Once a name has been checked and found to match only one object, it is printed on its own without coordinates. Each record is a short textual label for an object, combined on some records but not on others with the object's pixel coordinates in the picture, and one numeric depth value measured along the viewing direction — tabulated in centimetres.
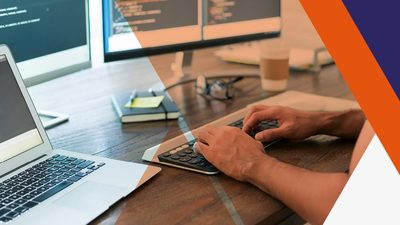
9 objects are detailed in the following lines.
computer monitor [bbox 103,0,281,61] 150
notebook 142
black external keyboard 110
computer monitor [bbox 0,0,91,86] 130
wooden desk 94
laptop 91
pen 152
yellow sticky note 148
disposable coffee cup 172
